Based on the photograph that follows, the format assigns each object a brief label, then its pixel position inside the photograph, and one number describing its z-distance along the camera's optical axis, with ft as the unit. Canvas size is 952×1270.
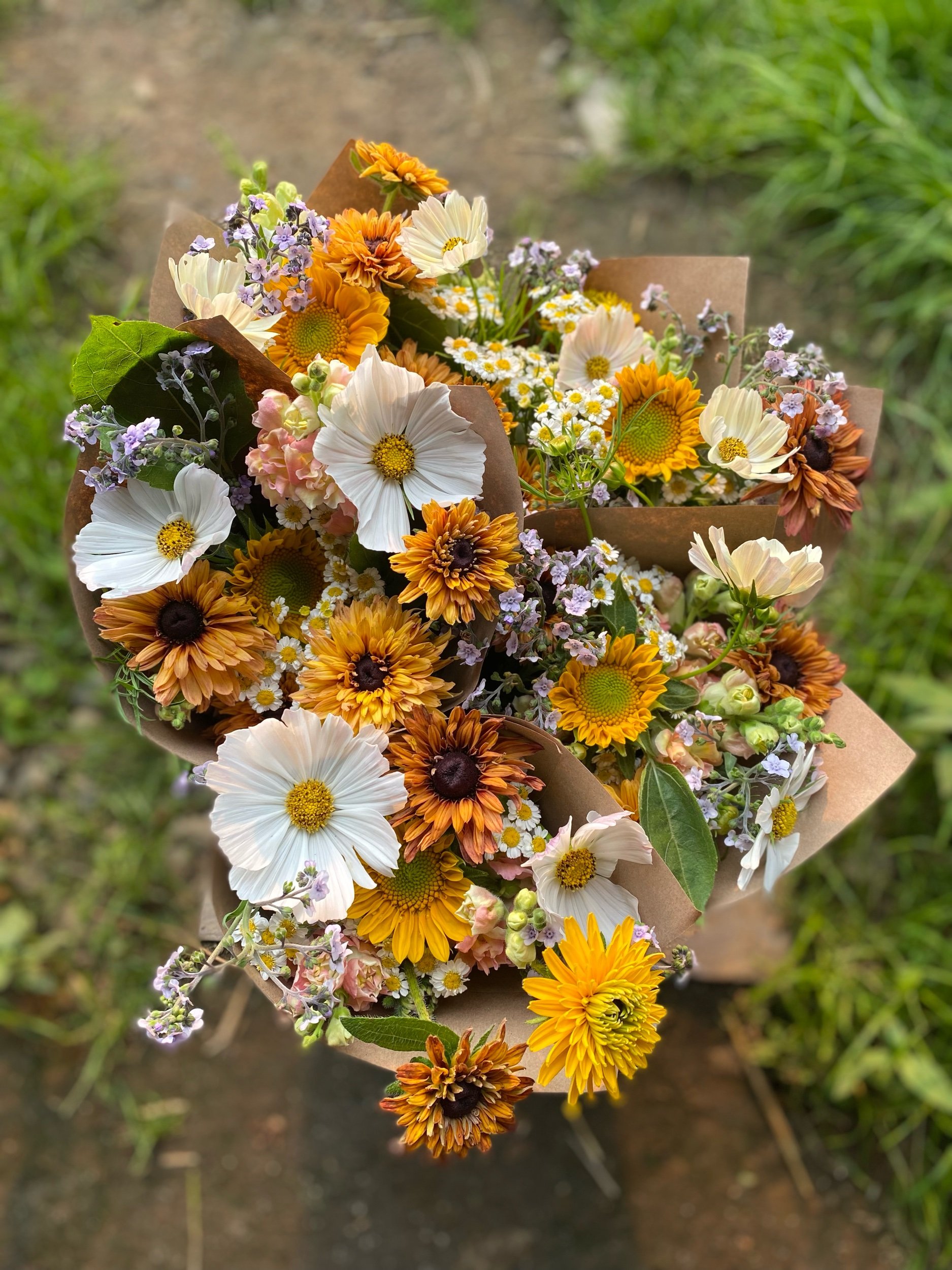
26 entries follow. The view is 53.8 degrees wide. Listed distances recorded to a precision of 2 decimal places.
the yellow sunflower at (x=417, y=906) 2.34
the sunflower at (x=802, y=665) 2.56
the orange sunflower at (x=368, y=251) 2.37
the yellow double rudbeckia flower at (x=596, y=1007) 2.06
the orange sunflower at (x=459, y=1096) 2.02
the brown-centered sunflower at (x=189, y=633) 2.20
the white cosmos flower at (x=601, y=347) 2.62
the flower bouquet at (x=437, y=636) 2.12
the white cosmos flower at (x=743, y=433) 2.38
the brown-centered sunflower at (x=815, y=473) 2.52
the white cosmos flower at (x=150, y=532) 2.18
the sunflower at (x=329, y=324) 2.35
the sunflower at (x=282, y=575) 2.43
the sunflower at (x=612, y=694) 2.39
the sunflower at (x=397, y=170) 2.52
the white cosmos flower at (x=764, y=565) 2.19
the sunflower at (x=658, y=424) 2.53
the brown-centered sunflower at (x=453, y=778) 2.21
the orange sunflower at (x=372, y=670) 2.20
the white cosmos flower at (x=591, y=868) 2.20
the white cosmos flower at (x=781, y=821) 2.29
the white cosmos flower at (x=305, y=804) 2.11
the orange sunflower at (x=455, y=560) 2.07
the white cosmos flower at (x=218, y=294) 2.33
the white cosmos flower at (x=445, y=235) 2.39
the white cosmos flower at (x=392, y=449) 2.10
